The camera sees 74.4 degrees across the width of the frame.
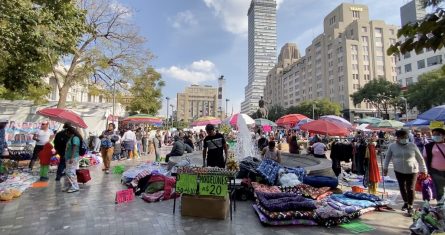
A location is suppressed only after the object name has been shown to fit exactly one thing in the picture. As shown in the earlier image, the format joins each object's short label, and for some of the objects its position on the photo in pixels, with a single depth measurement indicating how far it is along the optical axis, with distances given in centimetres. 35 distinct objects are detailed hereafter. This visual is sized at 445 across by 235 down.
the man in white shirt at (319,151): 1266
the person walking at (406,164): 594
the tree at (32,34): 799
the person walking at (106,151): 1193
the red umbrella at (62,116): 1080
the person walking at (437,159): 579
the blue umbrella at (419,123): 1425
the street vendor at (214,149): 734
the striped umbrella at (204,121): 2421
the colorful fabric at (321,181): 781
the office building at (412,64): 5204
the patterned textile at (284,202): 558
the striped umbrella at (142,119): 2314
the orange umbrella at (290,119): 1844
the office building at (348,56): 7644
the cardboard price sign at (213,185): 554
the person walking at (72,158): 799
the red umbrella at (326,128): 1177
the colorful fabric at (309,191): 693
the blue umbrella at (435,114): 925
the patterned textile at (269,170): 791
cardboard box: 562
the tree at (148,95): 3678
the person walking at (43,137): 1059
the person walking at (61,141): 869
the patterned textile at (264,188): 689
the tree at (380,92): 5269
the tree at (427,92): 3755
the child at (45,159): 953
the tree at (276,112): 9164
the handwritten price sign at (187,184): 568
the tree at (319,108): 6738
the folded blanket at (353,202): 629
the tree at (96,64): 1962
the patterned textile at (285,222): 534
